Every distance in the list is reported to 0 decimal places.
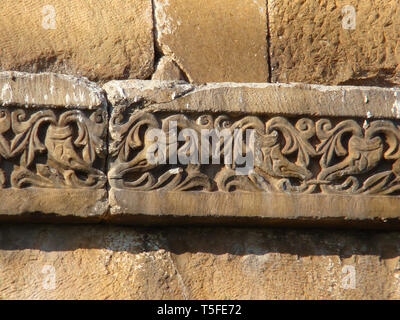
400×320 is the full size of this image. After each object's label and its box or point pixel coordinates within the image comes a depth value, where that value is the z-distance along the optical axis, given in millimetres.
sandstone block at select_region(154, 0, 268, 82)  6424
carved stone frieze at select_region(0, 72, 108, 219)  5701
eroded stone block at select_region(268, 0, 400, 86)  6573
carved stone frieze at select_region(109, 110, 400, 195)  5864
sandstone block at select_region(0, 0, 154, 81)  6161
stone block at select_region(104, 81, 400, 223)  5864
